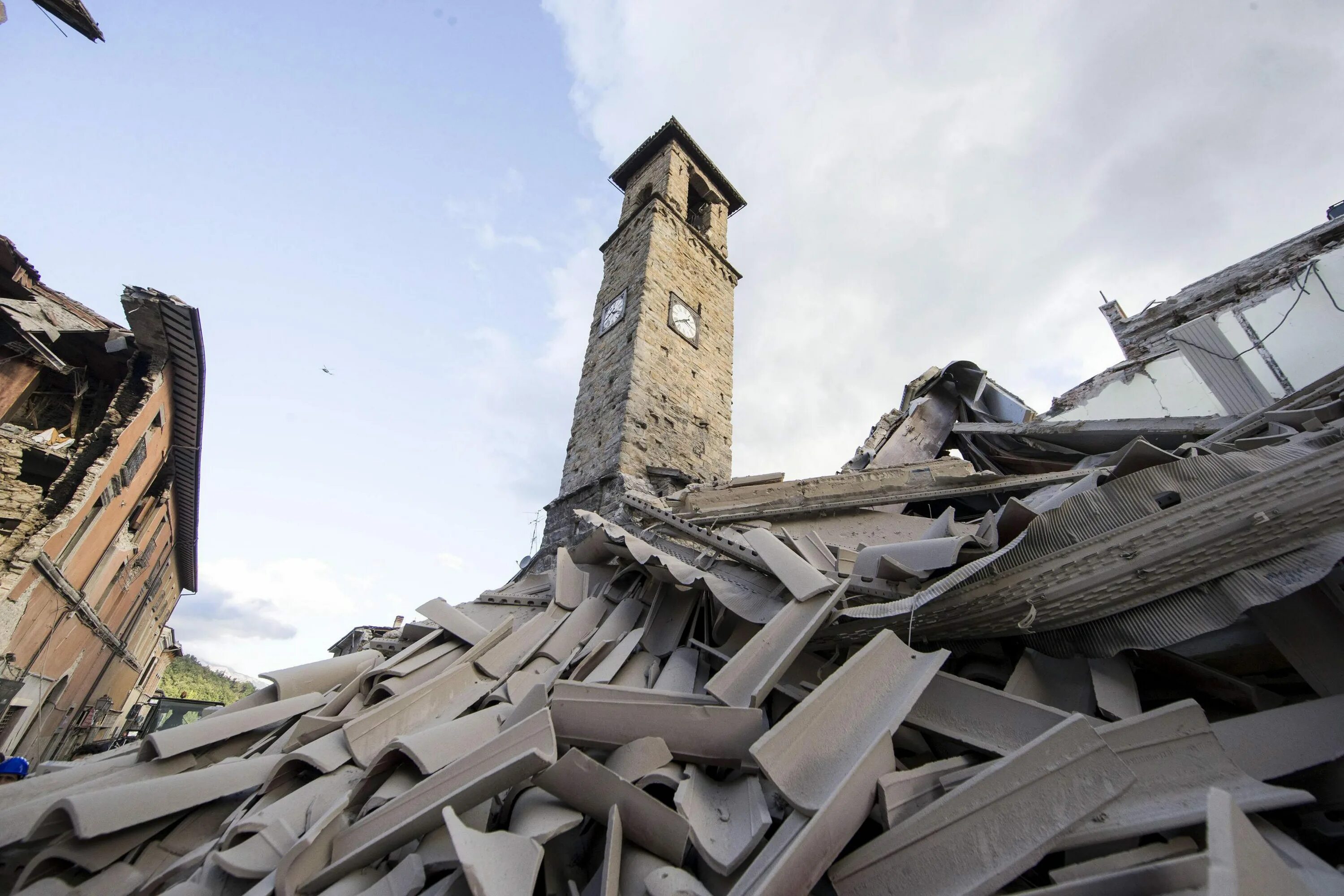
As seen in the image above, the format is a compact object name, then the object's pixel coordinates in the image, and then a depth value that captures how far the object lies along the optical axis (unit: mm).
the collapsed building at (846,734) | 1024
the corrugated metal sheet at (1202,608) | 1169
